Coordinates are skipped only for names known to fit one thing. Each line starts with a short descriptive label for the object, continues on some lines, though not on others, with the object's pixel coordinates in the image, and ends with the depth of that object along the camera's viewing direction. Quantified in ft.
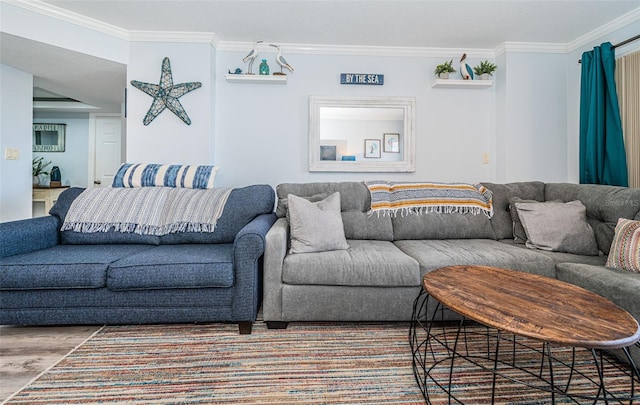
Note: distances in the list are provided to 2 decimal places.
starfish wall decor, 10.10
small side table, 15.58
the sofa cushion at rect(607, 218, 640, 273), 5.80
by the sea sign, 10.70
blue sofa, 5.99
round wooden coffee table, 3.22
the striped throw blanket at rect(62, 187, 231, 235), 7.84
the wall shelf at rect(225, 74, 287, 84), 10.15
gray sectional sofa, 6.34
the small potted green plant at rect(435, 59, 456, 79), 10.33
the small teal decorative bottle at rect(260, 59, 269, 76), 10.23
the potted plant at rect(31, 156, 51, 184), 16.47
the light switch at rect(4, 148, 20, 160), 10.49
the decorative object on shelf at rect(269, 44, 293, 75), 10.24
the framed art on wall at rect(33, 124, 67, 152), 17.80
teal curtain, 8.79
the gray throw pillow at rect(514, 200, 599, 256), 7.16
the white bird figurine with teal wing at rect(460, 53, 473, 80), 10.56
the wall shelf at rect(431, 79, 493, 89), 10.34
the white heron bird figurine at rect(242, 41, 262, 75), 10.05
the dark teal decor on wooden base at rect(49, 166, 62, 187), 17.27
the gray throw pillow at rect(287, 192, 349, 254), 6.86
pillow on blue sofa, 8.93
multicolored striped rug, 4.55
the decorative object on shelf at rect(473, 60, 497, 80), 10.55
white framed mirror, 10.78
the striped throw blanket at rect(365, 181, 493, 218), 8.63
